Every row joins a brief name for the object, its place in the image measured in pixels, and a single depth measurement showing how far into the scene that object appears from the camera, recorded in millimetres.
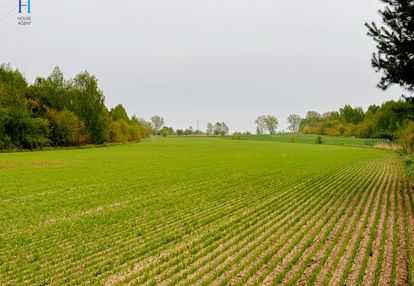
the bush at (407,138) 37344
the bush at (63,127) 61312
